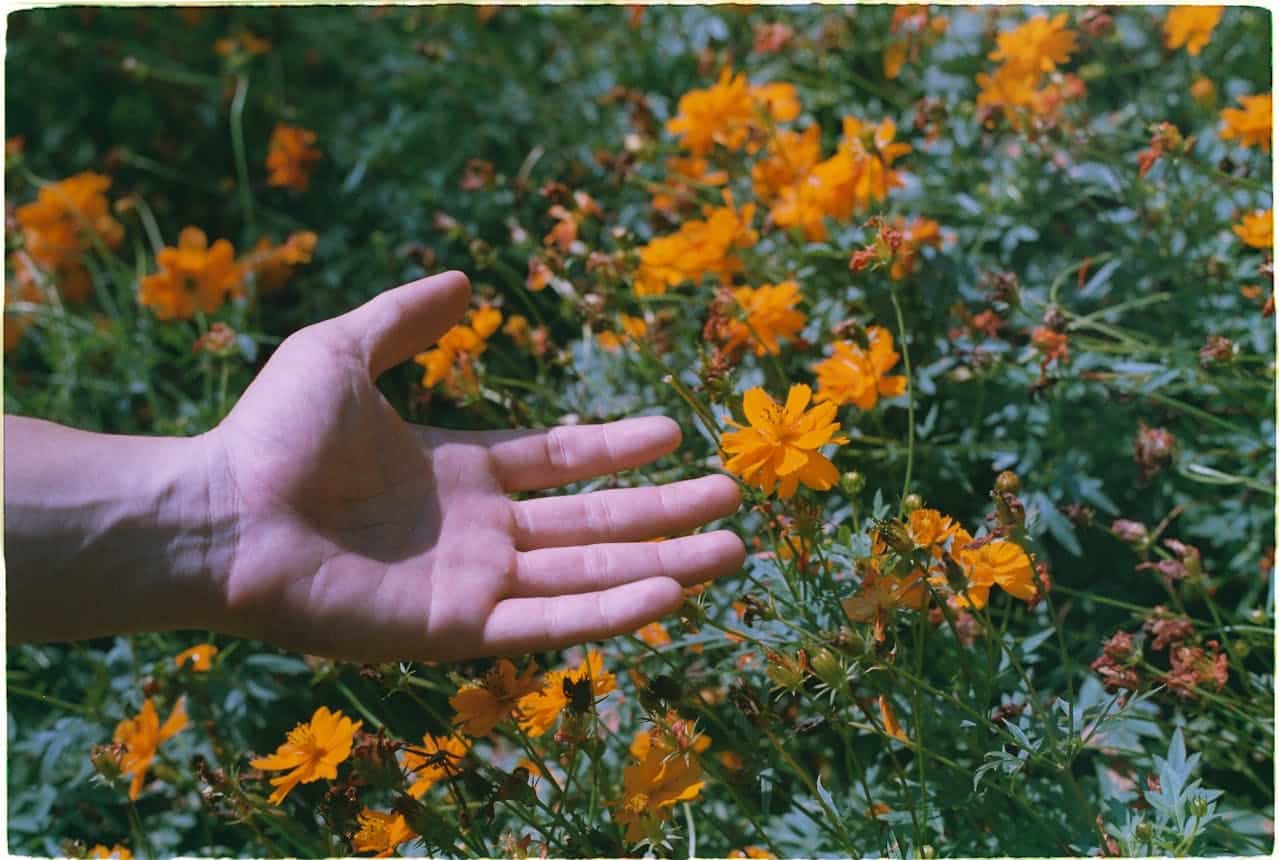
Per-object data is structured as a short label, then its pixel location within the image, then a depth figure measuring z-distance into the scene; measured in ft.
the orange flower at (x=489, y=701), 1.74
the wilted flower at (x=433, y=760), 1.71
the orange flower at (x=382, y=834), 1.69
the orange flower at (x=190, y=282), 2.61
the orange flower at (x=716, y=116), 2.39
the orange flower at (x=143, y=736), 1.96
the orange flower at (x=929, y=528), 1.68
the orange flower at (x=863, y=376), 2.03
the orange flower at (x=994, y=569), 1.70
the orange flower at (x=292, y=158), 2.91
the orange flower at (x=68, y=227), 2.85
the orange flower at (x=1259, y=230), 2.07
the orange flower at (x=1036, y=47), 2.35
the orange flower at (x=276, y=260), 2.73
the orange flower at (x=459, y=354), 2.09
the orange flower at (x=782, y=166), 2.36
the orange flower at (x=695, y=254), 2.23
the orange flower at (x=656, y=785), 1.69
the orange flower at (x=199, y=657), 2.13
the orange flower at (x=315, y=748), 1.76
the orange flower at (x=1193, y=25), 2.37
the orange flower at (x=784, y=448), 1.71
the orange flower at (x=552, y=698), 1.75
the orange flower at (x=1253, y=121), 2.14
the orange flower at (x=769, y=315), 2.11
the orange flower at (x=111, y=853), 1.81
